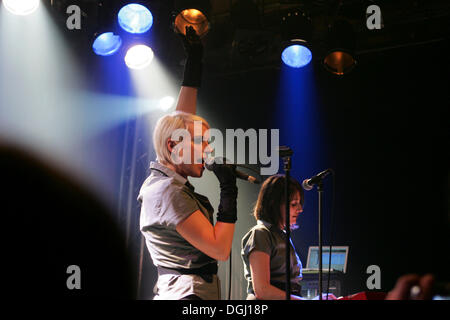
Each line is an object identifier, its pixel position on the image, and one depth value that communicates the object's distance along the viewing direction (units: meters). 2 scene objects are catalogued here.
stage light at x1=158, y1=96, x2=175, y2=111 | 4.62
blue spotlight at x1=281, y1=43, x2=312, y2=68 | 4.27
